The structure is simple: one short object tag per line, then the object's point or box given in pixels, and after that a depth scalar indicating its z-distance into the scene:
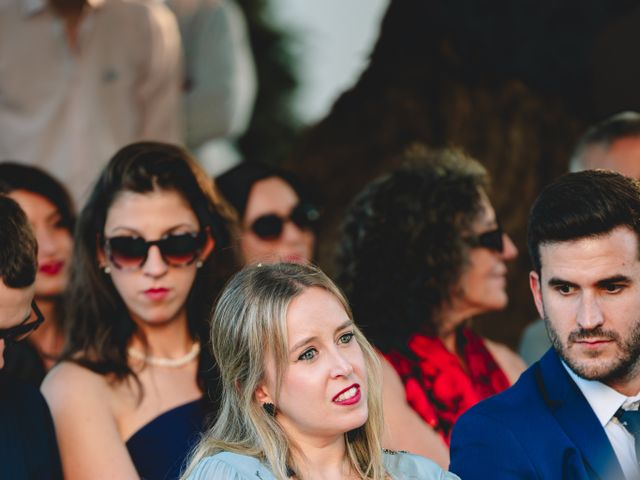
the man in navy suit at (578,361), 5.67
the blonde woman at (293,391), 5.39
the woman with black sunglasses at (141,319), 6.67
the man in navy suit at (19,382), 5.82
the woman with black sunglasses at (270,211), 8.57
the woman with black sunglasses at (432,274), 7.53
